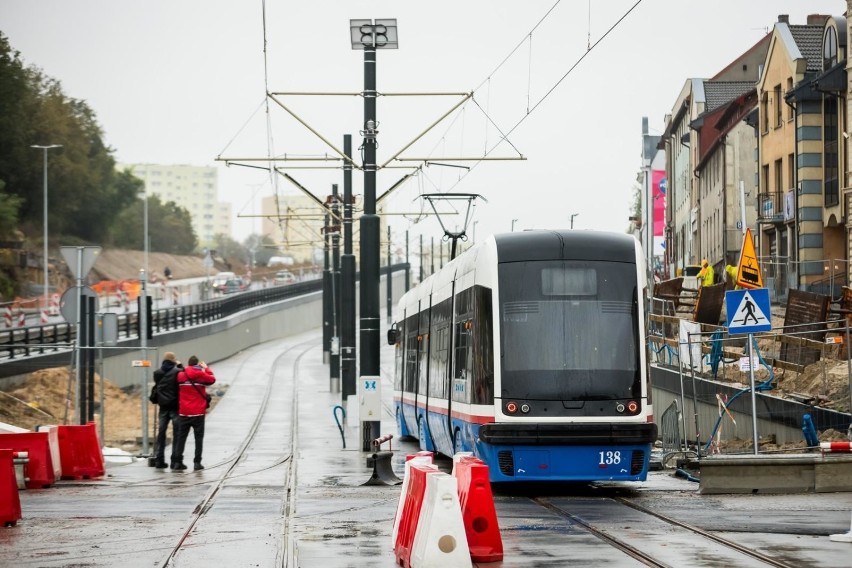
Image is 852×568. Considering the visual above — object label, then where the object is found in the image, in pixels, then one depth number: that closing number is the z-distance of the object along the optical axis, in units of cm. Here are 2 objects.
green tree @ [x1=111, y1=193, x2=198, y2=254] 14025
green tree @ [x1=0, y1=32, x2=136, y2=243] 9106
